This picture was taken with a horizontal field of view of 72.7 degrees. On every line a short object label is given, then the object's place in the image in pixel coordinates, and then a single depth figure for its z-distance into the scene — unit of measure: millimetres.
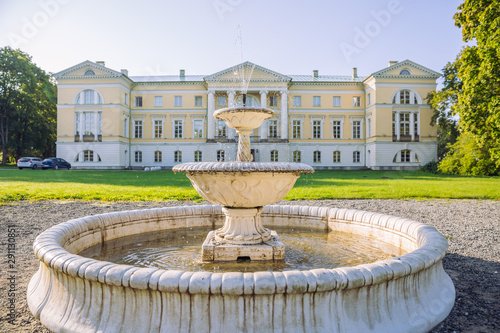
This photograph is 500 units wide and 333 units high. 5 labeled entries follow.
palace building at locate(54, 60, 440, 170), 43312
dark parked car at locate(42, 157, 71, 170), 37781
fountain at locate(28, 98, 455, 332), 2562
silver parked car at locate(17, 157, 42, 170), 36719
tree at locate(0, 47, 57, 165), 45500
